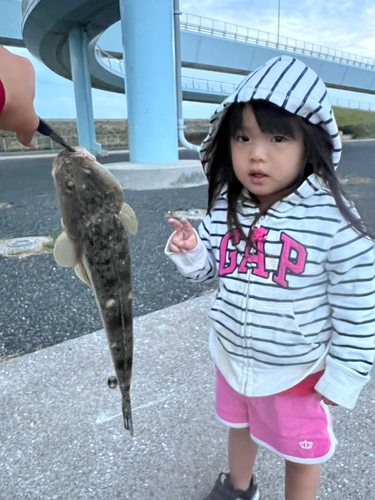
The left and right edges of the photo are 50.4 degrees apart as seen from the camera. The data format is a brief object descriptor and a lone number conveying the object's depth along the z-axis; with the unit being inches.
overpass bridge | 259.9
